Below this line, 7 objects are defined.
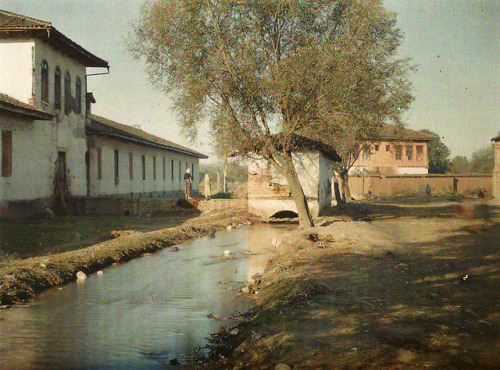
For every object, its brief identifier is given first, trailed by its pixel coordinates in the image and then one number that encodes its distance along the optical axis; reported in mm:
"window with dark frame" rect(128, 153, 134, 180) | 33366
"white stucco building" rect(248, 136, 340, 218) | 24766
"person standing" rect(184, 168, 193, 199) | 32066
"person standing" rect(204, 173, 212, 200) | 33806
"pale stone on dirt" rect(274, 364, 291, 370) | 4871
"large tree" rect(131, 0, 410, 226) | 17469
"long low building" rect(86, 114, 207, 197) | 28562
